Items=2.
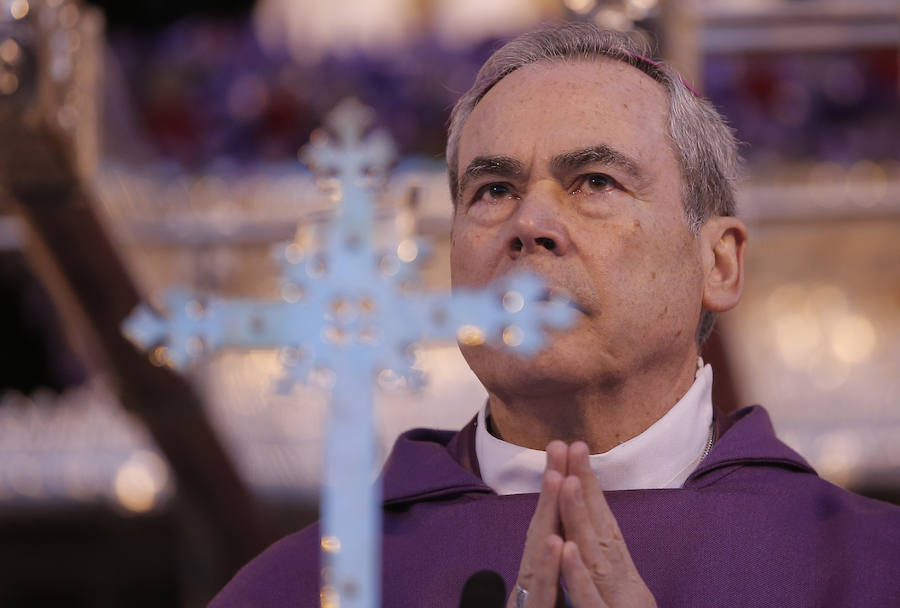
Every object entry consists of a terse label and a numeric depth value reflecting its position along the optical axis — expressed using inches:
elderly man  162.9
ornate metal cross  132.2
